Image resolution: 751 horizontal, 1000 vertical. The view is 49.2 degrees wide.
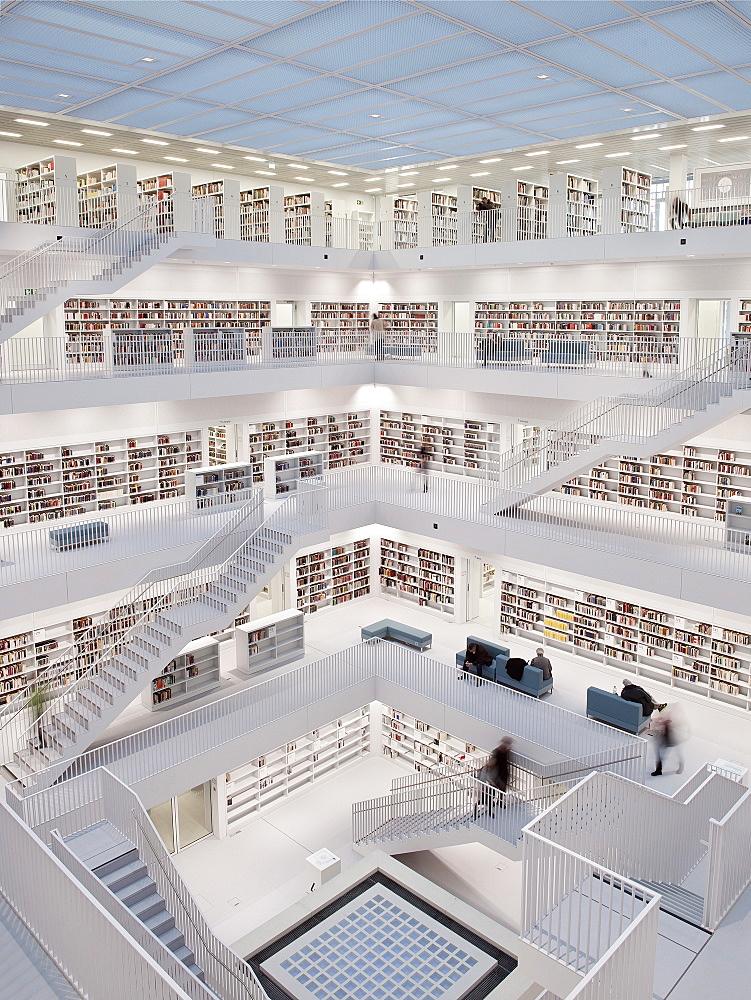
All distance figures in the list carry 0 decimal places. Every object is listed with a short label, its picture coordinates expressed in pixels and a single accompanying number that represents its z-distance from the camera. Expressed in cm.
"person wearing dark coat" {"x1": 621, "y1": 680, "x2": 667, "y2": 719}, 1234
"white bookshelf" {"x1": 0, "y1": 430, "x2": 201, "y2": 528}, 1393
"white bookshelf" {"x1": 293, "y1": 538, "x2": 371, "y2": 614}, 1741
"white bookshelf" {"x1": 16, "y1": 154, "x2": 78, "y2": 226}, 1379
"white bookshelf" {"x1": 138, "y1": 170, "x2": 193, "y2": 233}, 1471
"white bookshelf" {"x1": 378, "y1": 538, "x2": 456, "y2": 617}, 1756
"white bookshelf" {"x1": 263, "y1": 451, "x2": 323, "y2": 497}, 1531
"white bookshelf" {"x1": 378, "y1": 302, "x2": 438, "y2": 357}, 1834
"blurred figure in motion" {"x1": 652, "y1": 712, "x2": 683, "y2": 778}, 1181
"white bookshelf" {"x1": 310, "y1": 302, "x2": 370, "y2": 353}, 1847
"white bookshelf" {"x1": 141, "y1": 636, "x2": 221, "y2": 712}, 1333
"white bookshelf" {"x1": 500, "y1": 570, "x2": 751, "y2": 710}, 1372
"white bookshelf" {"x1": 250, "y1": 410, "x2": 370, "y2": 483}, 1756
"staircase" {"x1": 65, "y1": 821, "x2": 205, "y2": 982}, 821
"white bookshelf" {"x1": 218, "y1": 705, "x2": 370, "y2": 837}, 1330
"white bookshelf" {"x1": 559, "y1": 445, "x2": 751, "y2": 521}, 1434
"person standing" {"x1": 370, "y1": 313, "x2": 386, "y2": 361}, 1855
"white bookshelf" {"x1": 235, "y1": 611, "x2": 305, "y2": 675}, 1455
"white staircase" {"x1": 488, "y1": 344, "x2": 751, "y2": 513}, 1252
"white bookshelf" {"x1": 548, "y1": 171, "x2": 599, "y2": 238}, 1559
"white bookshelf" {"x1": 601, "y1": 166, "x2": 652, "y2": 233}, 1477
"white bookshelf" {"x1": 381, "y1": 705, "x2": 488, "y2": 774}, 1434
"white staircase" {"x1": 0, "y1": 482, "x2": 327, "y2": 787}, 1118
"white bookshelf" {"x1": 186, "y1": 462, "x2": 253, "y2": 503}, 1479
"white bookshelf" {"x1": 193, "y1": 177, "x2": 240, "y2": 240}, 1521
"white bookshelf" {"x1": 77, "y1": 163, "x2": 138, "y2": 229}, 1469
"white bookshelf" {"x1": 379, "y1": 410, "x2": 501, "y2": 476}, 1800
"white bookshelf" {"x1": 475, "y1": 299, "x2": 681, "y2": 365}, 1520
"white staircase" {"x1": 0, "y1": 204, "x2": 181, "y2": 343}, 1212
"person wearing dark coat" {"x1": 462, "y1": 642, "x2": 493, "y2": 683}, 1383
